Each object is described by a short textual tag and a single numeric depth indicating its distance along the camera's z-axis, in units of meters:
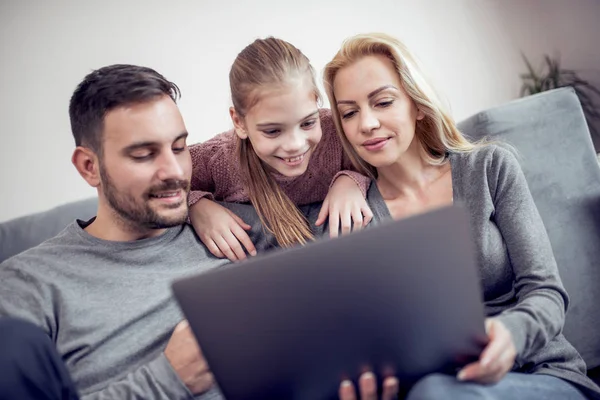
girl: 1.11
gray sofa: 1.33
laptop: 0.61
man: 1.01
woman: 0.93
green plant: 2.34
